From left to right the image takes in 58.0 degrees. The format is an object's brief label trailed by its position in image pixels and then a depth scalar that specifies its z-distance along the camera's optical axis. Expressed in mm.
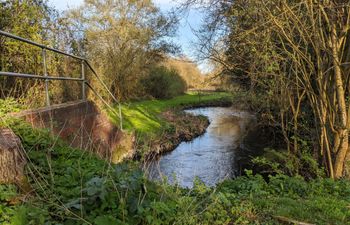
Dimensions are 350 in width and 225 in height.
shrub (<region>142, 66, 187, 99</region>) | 30547
